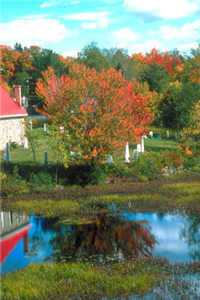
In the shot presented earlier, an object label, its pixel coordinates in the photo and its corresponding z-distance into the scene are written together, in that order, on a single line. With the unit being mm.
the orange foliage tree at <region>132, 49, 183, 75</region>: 93862
